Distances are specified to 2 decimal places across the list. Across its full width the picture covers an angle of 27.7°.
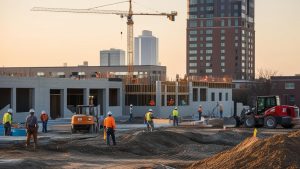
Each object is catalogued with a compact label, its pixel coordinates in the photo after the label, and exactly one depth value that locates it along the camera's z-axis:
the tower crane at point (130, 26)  96.59
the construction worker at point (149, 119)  37.92
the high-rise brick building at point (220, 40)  166.38
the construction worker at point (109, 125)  26.98
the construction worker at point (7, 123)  33.09
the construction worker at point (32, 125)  26.66
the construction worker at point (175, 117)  47.23
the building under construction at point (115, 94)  53.38
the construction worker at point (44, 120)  38.49
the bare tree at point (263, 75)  150.59
